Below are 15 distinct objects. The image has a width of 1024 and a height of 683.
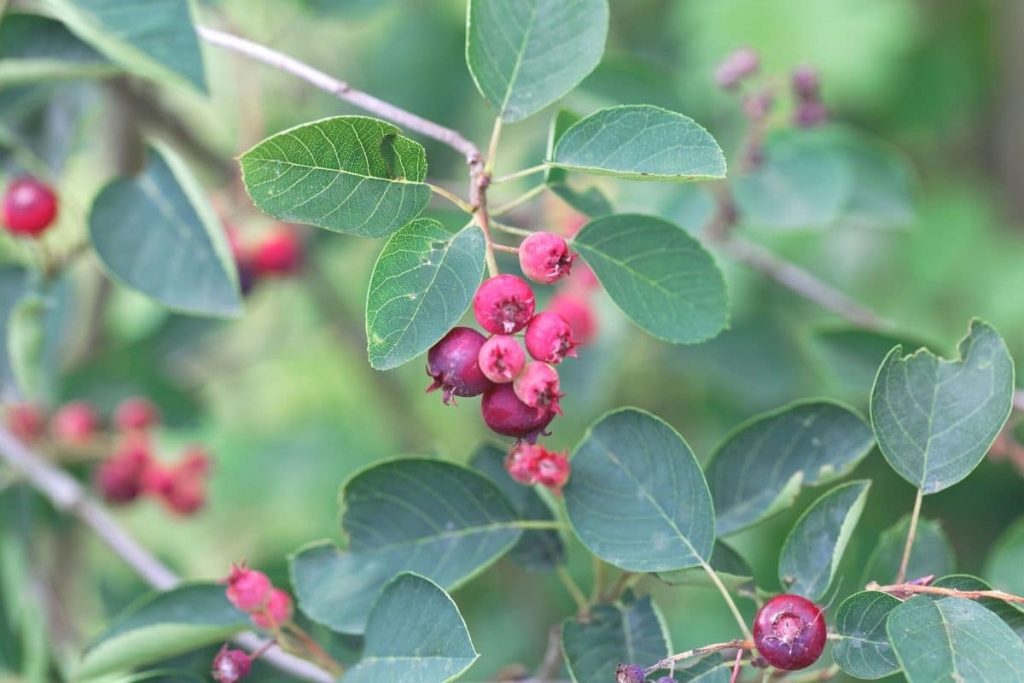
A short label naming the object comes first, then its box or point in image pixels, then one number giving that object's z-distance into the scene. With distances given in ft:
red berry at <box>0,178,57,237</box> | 1.81
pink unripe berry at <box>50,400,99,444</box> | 2.05
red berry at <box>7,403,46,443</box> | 2.00
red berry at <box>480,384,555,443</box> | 1.49
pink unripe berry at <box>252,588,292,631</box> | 1.59
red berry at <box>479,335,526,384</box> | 1.47
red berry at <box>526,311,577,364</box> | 1.49
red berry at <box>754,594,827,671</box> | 1.47
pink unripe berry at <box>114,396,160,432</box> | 2.12
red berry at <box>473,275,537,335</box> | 1.48
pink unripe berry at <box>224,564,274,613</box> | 1.58
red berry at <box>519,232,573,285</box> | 1.49
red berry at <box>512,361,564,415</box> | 1.48
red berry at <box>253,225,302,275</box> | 2.23
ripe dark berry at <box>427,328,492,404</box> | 1.48
